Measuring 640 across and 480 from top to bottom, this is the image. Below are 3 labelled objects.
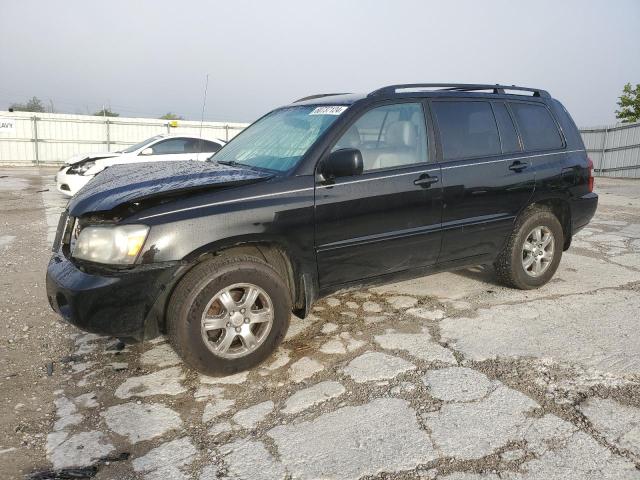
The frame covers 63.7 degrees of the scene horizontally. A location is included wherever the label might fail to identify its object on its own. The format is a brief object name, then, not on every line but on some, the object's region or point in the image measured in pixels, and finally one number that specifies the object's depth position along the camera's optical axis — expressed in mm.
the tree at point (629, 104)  23925
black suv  2877
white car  10055
